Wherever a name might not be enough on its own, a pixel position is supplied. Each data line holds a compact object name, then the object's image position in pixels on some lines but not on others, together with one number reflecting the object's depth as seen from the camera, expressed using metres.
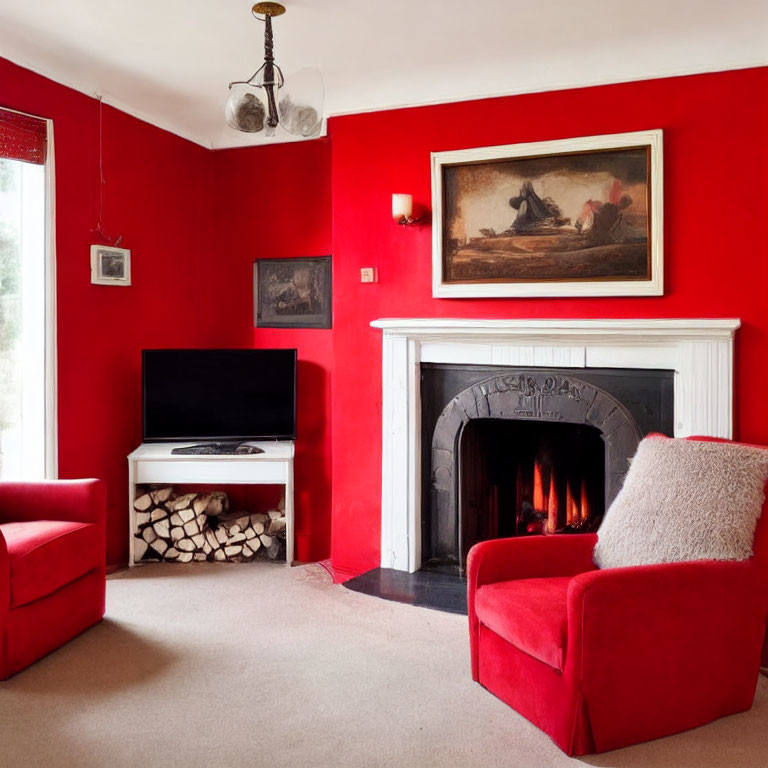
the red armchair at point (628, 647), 2.33
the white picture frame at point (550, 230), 3.49
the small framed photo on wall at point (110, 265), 4.12
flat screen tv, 4.42
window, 3.77
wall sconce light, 3.89
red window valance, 3.58
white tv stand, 4.32
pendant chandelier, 2.65
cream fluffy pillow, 2.57
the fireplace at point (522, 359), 3.39
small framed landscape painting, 4.71
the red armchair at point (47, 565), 2.87
